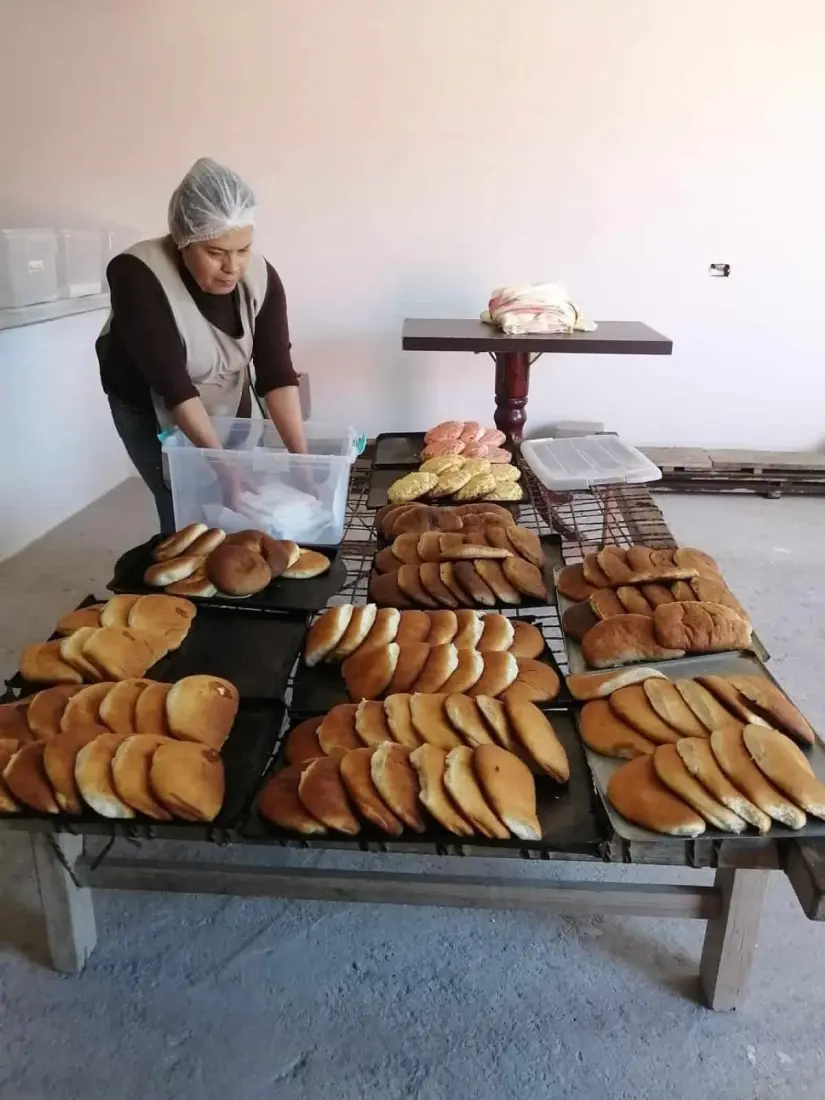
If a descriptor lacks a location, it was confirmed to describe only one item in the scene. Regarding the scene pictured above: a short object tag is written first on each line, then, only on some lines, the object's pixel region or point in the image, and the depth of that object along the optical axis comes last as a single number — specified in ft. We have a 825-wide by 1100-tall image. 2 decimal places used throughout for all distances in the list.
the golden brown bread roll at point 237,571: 5.86
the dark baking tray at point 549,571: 5.90
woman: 6.74
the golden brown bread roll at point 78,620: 5.34
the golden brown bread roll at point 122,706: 4.43
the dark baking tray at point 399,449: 8.79
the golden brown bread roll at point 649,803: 3.80
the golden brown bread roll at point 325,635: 5.17
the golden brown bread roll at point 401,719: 4.27
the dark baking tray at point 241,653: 5.05
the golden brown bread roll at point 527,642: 5.14
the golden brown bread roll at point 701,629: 5.08
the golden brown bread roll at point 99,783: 3.94
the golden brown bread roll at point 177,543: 6.29
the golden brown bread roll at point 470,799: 3.81
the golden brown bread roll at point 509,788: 3.83
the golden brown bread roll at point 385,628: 5.16
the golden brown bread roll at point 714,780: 3.78
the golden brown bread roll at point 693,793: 3.80
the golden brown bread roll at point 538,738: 4.20
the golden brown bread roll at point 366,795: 3.83
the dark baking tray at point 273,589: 5.86
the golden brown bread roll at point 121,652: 4.90
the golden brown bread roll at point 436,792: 3.82
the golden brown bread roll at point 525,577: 5.90
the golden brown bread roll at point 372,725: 4.29
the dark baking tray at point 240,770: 3.97
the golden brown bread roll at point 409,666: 4.77
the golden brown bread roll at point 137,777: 3.92
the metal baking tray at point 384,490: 7.69
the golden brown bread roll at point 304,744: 4.34
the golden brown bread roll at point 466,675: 4.69
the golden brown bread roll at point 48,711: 4.42
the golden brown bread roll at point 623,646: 5.06
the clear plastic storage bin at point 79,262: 12.48
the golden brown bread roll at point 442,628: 5.16
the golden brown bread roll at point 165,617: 5.32
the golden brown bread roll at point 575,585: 5.90
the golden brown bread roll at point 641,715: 4.32
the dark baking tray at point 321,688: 4.87
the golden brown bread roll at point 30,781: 3.97
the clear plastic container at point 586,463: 7.61
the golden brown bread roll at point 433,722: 4.28
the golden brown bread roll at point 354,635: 5.15
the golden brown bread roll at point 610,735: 4.32
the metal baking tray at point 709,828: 3.78
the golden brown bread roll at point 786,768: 3.79
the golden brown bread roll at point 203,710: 4.36
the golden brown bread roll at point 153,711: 4.41
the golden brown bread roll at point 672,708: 4.32
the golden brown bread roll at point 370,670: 4.78
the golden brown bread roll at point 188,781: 3.92
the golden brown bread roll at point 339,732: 4.28
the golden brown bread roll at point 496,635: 5.10
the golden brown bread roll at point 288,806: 3.86
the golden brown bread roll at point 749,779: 3.77
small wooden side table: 10.30
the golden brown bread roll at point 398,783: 3.83
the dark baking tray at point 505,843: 3.84
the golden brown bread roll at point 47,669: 4.89
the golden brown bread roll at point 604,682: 4.74
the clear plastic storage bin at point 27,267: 10.88
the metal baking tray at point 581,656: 5.07
